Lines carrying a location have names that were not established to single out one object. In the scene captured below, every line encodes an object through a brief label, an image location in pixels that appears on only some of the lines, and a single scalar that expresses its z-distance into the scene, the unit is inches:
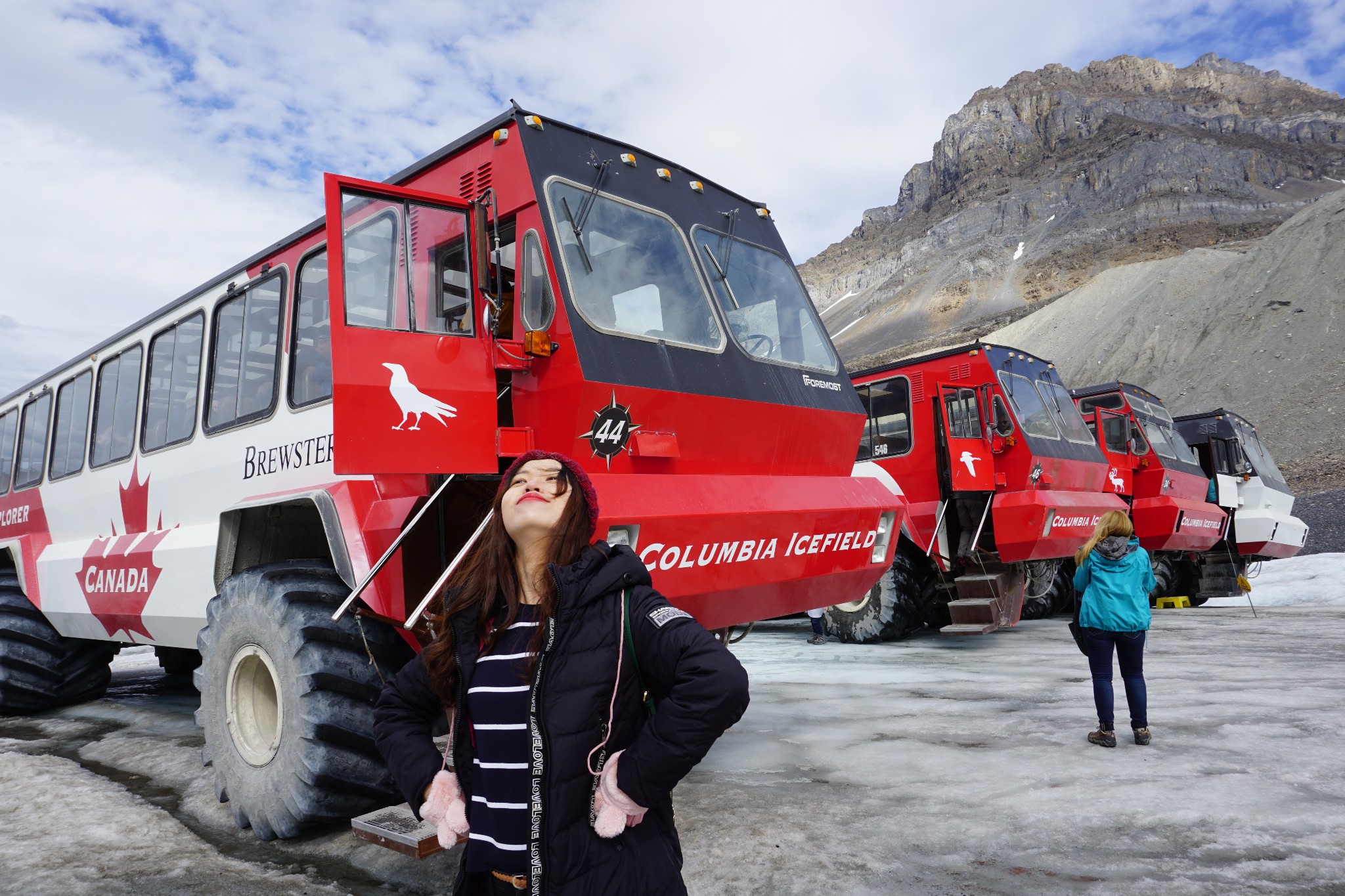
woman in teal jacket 202.5
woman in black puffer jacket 73.0
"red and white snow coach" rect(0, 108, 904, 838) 141.4
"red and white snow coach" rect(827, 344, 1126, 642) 351.9
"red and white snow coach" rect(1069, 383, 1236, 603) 485.7
